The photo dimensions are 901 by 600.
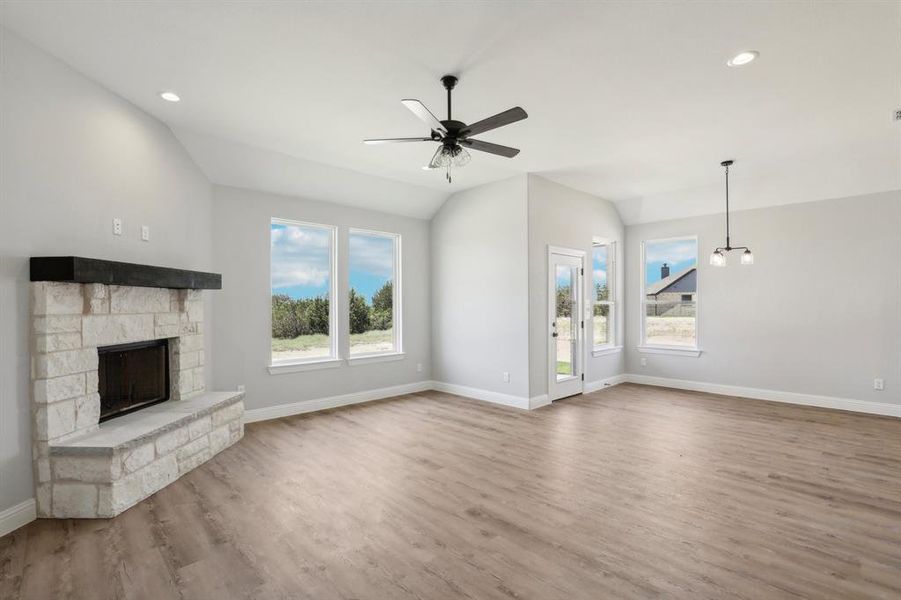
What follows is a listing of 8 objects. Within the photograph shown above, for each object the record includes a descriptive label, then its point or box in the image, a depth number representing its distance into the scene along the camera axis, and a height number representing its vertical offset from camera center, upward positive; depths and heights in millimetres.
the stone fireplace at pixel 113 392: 2822 -656
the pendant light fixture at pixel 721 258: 5504 +562
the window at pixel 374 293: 6168 +190
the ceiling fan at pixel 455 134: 2766 +1199
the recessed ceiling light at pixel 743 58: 2848 +1626
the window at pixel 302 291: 5469 +200
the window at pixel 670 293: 6867 +167
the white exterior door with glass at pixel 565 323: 5934 -281
